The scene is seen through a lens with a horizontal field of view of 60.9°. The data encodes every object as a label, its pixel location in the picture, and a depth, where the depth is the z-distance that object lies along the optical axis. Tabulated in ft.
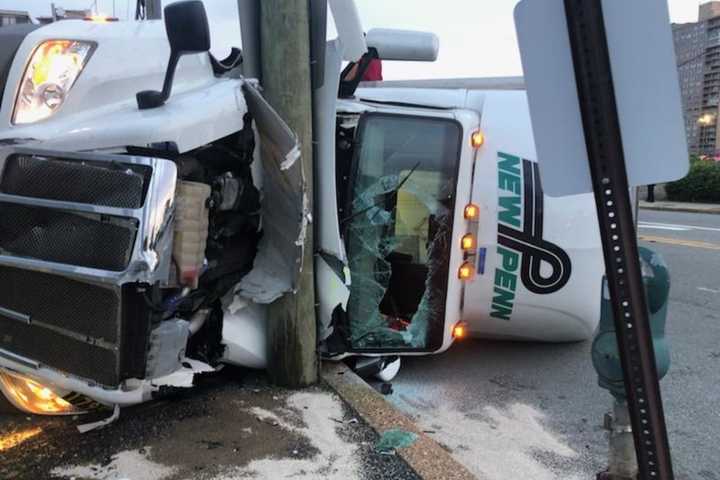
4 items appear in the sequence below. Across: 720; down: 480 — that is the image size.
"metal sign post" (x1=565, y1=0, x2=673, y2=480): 5.42
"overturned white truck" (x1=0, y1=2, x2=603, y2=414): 7.73
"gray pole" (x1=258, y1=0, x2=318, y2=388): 11.19
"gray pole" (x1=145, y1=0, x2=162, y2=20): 18.25
